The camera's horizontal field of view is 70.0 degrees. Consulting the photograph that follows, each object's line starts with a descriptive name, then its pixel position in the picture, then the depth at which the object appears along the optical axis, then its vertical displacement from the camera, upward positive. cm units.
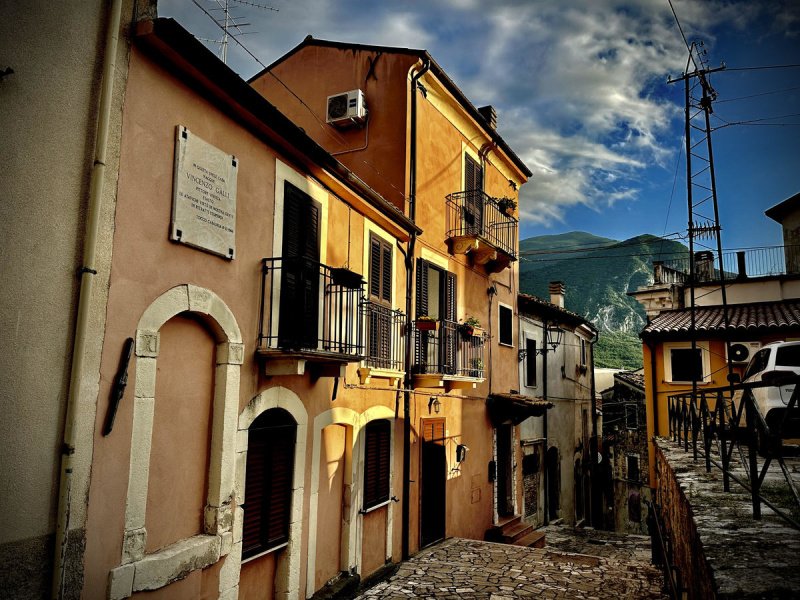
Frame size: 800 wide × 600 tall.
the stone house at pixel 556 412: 2098 -72
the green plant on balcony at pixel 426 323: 1227 +149
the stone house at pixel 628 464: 3138 -376
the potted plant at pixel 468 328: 1411 +162
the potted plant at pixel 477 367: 1495 +70
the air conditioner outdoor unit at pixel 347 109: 1371 +677
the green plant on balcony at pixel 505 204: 1713 +568
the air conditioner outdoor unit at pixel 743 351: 1908 +157
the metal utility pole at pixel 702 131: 1258 +614
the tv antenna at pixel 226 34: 810 +497
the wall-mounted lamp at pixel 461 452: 1495 -151
